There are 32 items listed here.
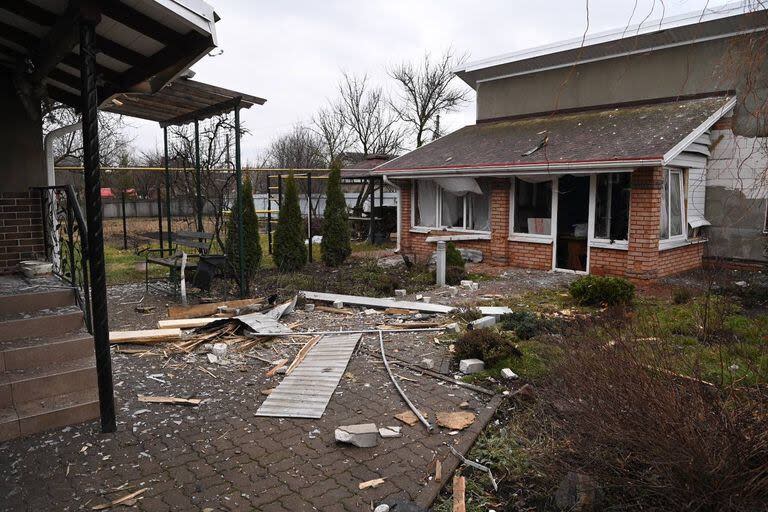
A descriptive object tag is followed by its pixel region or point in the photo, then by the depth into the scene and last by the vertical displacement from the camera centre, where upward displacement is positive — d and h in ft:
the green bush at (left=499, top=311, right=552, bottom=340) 21.31 -4.80
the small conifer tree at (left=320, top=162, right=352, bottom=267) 43.47 -1.16
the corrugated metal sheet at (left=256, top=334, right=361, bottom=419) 14.33 -5.36
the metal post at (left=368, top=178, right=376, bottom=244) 57.56 -0.29
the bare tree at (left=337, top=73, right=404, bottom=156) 112.35 +20.02
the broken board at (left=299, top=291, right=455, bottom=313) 26.43 -4.81
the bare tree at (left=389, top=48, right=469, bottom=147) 106.22 +24.43
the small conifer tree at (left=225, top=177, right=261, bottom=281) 34.81 -1.30
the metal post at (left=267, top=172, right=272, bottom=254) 50.83 -1.14
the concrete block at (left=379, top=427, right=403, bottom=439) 13.01 -5.57
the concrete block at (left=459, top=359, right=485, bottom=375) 17.43 -5.21
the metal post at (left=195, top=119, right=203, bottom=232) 31.12 +1.99
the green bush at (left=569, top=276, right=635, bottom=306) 26.84 -4.21
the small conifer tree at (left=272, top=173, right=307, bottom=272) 39.96 -1.68
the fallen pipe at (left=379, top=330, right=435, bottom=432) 13.55 -5.44
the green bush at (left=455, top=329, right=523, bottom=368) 17.80 -4.78
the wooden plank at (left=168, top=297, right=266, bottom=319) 24.26 -4.53
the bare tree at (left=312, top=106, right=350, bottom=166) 117.39 +19.17
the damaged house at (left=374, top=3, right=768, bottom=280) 33.91 +3.17
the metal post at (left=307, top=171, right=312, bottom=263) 44.01 +0.21
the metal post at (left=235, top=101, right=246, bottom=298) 27.03 +0.02
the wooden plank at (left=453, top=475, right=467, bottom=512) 10.08 -5.72
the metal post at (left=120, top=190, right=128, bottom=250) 50.47 -2.48
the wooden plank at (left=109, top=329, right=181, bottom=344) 19.90 -4.73
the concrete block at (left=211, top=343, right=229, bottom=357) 18.97 -5.02
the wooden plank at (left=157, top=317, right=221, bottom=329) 21.75 -4.63
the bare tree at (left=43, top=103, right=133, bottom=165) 59.88 +10.94
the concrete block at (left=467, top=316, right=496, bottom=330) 22.31 -4.84
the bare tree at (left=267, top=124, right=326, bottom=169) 116.78 +15.64
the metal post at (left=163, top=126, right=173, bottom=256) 33.58 +2.03
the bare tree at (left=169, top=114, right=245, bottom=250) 30.73 +3.72
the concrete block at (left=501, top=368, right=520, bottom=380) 16.62 -5.23
